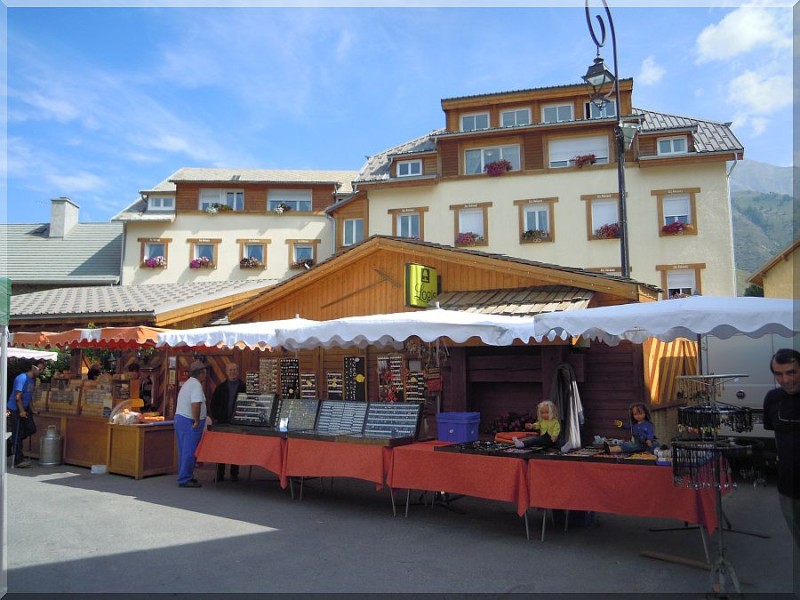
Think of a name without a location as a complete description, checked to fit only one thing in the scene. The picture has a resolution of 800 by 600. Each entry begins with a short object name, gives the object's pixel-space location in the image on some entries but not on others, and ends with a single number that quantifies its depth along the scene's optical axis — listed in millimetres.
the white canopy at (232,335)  9352
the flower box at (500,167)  24230
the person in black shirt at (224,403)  10078
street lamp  11711
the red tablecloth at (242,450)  8609
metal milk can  11609
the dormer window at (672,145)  23250
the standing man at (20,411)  11539
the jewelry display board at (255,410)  9477
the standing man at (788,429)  4363
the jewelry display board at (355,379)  12033
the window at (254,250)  29344
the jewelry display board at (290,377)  12812
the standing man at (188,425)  9555
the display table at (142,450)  10148
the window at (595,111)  24656
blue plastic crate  8414
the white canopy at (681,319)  5457
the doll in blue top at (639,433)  6469
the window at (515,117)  25234
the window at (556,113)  24811
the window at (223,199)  30061
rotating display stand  5031
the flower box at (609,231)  22562
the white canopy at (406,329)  7527
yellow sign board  11117
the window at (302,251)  29266
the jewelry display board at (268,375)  12992
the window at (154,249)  29375
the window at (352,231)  27391
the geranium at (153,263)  29156
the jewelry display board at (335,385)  12342
